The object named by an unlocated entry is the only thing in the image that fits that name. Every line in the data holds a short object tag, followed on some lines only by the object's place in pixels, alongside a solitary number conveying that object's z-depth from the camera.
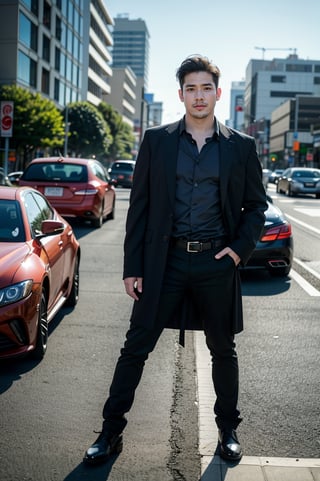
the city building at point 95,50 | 88.38
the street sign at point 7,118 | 19.47
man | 3.52
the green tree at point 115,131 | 98.50
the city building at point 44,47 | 52.94
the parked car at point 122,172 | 42.50
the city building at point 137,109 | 185.14
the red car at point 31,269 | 4.99
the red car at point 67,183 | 15.52
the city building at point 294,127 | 113.19
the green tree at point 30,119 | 47.53
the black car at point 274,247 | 9.48
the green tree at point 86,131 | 75.19
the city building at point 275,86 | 154.25
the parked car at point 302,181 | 35.84
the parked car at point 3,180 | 16.50
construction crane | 170.57
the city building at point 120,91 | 143.88
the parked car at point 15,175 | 26.56
